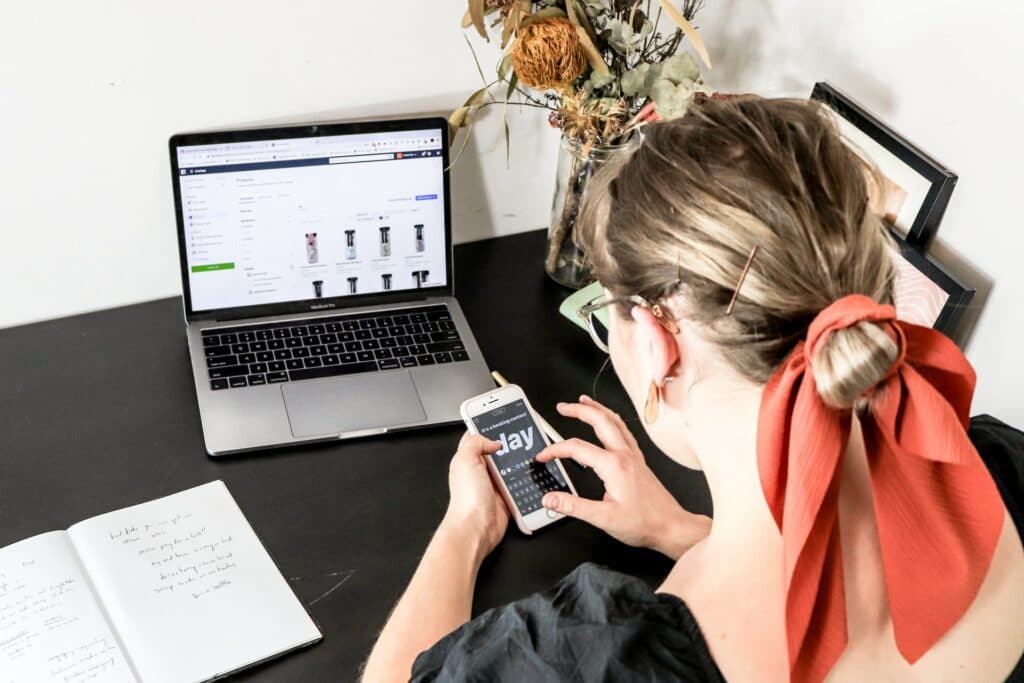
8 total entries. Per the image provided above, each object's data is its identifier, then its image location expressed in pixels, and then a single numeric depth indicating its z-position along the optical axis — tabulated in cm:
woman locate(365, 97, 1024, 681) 73
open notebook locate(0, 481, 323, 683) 91
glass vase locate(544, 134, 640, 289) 131
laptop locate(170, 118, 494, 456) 121
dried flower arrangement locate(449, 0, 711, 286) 118
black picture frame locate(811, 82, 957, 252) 117
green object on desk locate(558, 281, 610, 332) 139
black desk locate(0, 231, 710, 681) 103
